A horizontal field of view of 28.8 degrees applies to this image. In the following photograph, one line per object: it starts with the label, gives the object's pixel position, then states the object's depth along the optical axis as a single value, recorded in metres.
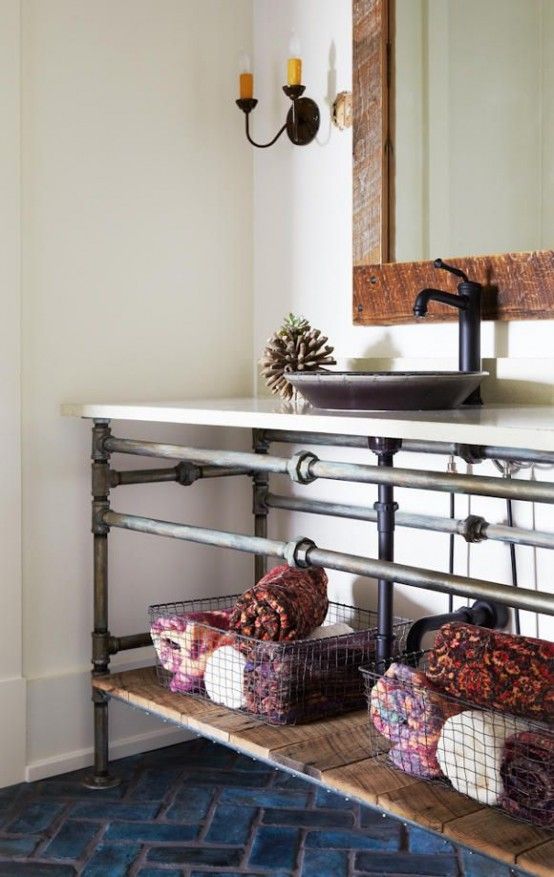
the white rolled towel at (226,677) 2.08
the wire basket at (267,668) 2.04
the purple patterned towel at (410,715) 1.74
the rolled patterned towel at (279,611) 2.13
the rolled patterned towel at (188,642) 2.17
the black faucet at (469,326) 2.09
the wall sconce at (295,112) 2.61
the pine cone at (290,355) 2.25
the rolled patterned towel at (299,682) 2.03
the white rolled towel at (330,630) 2.19
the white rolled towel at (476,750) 1.63
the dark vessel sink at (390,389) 1.76
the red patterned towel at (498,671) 1.75
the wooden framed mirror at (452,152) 2.09
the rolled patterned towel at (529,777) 1.57
